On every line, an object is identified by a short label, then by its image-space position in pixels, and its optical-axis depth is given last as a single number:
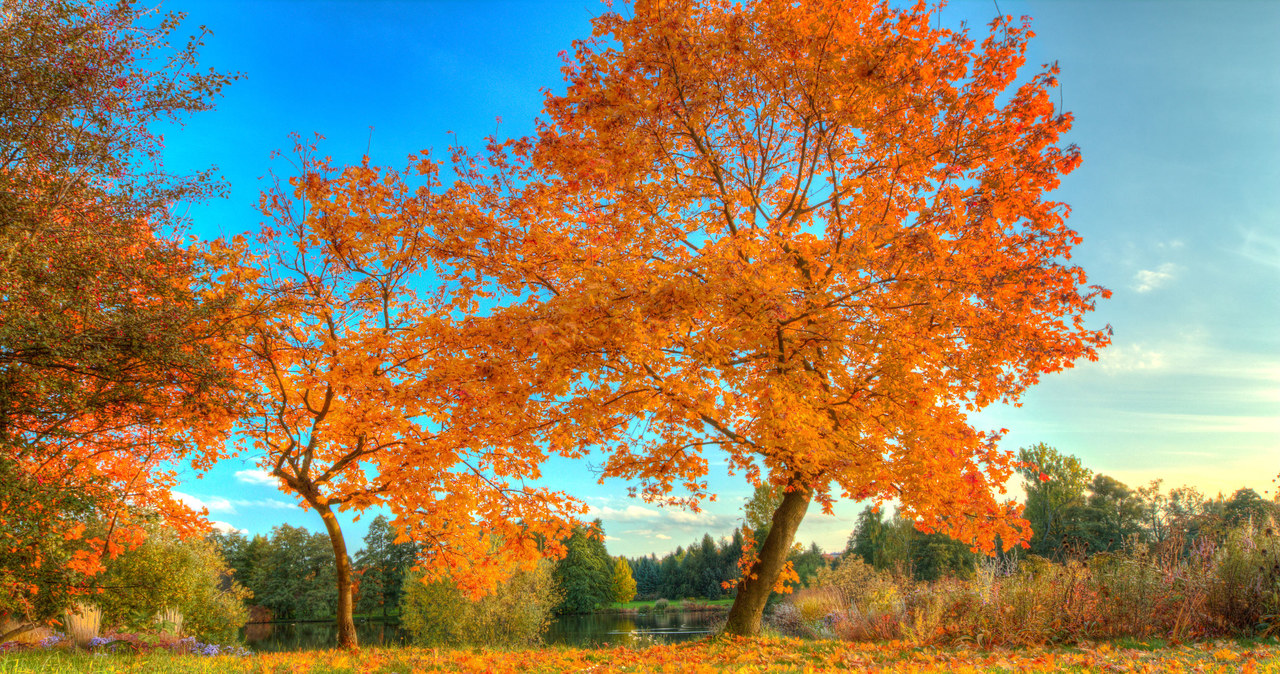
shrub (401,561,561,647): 22.95
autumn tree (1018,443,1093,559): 39.62
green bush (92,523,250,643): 15.05
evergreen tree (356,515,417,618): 42.16
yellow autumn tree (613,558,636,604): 58.97
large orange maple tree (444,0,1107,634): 6.29
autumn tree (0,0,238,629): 6.36
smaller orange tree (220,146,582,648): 7.46
